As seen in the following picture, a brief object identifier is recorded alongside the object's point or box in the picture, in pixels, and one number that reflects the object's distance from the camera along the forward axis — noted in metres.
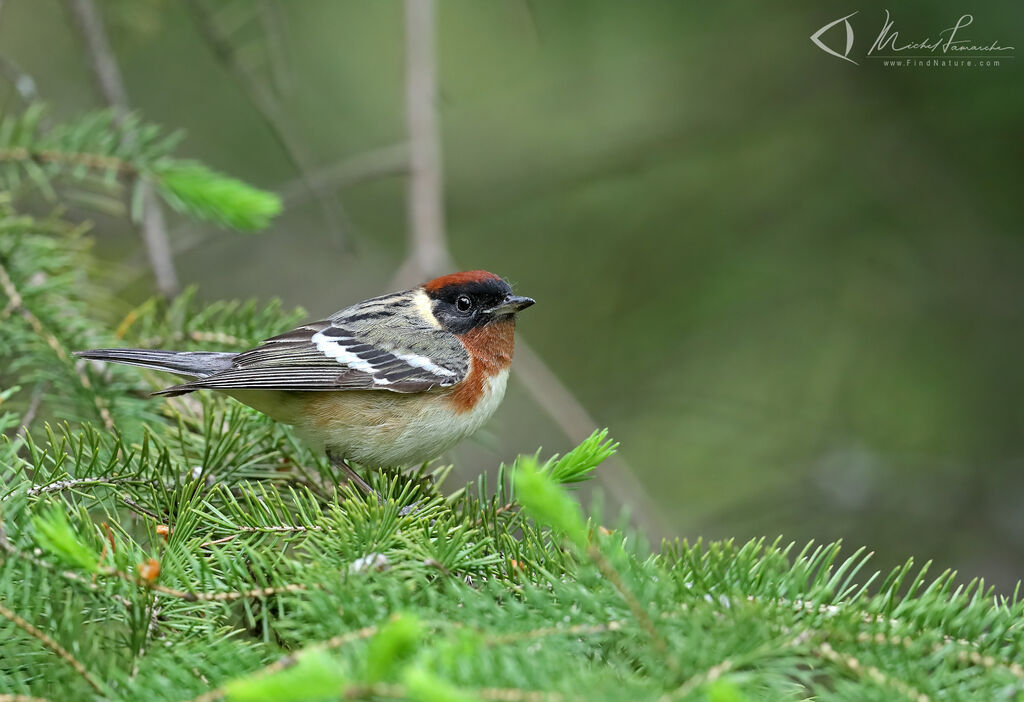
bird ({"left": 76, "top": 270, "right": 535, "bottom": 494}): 6.35
